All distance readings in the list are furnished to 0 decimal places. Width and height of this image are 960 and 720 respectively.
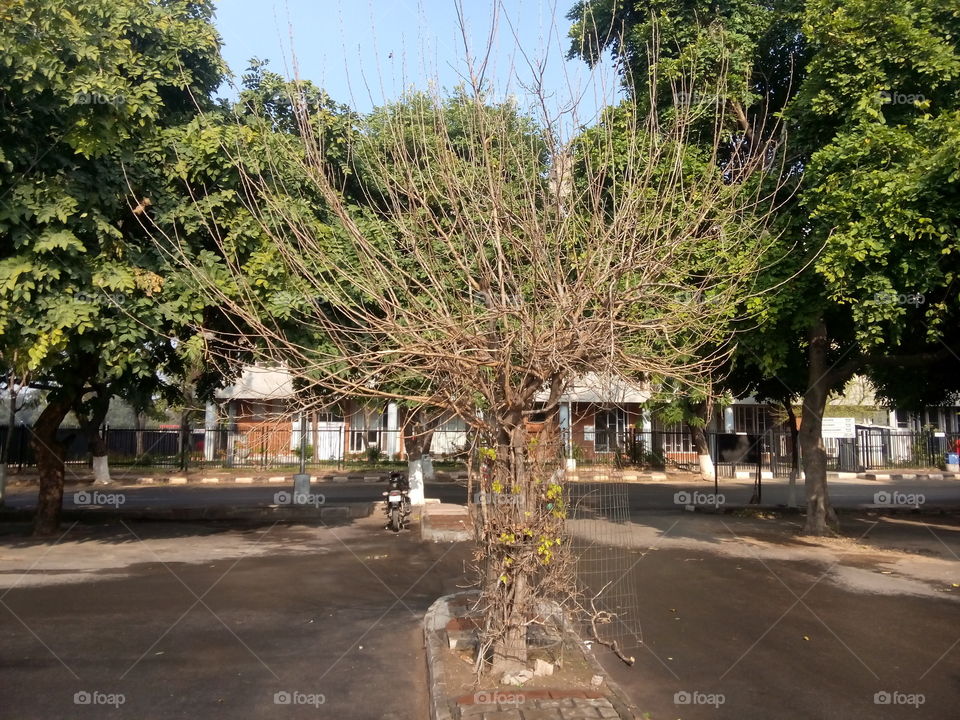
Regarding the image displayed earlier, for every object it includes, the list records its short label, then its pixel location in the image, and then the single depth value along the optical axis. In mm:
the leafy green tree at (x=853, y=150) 10375
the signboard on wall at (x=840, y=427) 35750
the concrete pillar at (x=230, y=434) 32281
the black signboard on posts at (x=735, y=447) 27333
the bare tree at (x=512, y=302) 5418
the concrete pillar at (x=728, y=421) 37094
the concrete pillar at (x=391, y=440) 36656
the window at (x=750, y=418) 40731
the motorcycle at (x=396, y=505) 14859
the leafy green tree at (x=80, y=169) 9531
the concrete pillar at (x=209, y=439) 33134
